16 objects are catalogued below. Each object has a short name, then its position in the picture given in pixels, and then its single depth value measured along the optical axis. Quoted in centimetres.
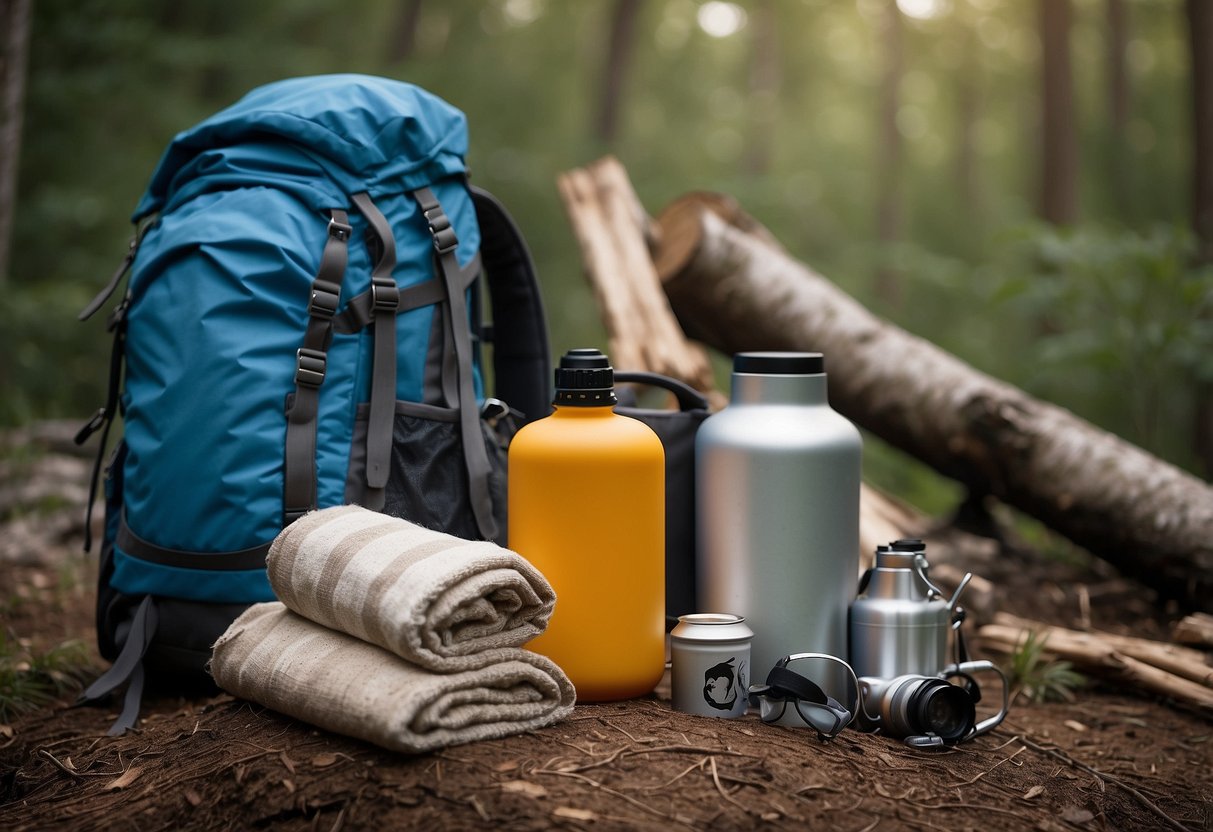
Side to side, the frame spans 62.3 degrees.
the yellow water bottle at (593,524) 199
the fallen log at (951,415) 349
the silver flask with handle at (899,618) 211
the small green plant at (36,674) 265
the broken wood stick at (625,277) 381
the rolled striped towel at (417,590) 171
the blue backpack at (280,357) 239
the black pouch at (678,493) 235
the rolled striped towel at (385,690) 167
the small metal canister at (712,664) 201
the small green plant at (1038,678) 292
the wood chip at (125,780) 191
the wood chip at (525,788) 160
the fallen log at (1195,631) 302
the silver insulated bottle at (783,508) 207
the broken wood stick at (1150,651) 282
